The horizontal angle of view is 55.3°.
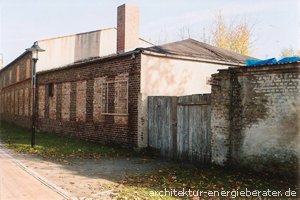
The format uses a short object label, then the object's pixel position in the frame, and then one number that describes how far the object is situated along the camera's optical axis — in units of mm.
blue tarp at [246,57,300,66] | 7480
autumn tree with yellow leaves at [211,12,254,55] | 30062
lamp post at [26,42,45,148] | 11305
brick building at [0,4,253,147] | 11023
